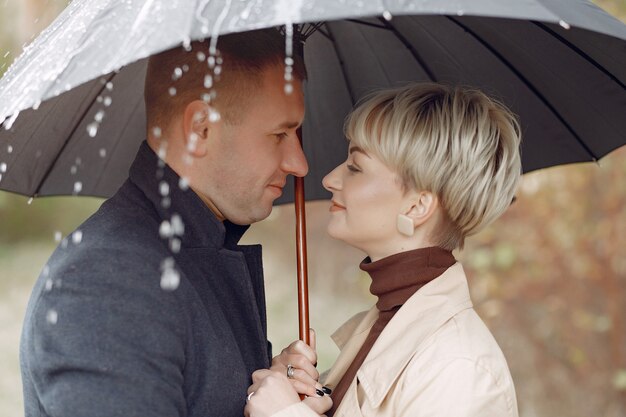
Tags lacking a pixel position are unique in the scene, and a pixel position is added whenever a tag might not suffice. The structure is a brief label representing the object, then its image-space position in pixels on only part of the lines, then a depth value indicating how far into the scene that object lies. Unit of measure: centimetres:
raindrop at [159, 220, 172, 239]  254
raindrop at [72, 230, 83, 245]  242
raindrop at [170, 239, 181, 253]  257
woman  265
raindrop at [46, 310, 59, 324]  226
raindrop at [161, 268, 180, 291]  239
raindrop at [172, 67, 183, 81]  270
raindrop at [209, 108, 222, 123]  268
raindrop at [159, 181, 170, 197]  260
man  222
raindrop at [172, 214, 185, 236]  260
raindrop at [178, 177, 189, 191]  264
